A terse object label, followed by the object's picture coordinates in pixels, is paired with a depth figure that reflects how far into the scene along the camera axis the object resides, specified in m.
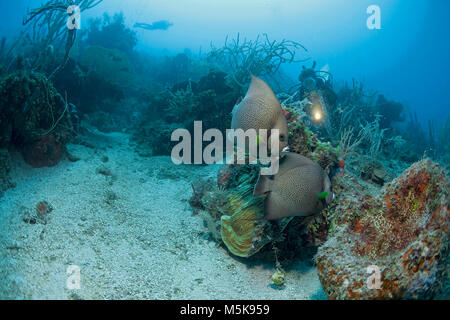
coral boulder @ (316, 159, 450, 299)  1.48
